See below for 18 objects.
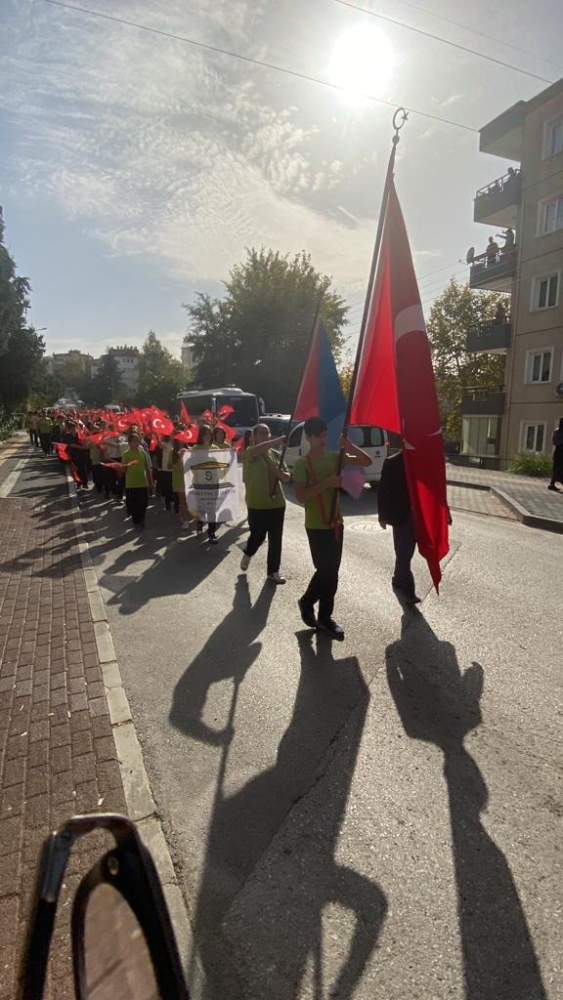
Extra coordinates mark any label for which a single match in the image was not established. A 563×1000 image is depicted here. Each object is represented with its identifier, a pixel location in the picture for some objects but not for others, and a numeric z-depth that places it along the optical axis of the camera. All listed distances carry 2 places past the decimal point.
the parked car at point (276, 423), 20.31
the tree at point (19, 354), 32.94
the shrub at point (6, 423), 36.88
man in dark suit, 5.94
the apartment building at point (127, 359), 161.50
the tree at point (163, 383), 56.38
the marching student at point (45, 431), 26.95
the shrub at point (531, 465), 16.78
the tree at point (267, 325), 40.22
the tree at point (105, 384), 99.69
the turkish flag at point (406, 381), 4.31
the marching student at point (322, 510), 4.92
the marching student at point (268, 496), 6.72
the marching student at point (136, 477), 9.68
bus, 24.53
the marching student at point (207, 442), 9.04
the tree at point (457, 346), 37.22
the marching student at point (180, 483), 10.24
